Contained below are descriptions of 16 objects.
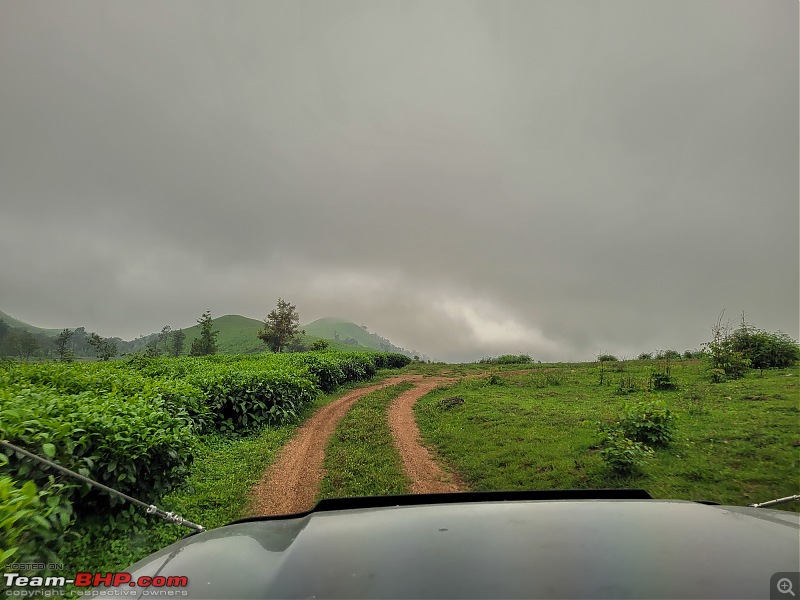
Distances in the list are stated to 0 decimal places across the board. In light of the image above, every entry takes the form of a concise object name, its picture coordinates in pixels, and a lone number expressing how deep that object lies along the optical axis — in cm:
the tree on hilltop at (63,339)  9016
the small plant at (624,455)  762
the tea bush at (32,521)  282
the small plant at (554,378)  2049
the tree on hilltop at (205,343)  7531
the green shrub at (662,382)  1582
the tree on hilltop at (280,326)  7181
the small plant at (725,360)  1686
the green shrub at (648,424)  867
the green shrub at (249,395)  1173
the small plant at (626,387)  1612
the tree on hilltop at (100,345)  7561
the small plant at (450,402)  1587
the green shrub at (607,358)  3583
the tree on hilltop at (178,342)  10288
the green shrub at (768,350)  1859
